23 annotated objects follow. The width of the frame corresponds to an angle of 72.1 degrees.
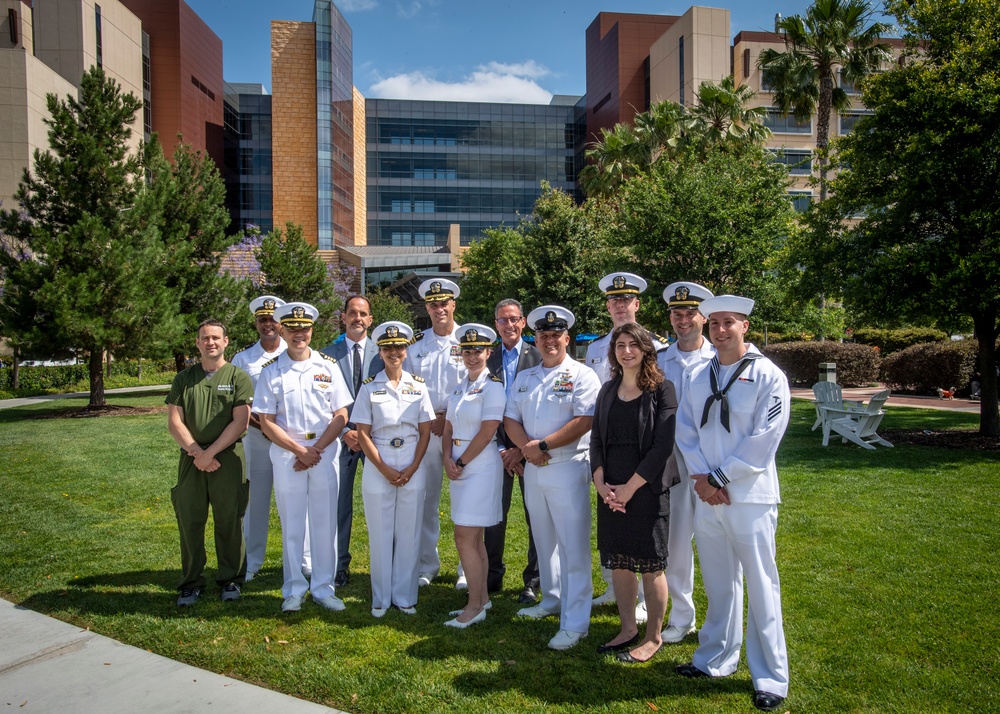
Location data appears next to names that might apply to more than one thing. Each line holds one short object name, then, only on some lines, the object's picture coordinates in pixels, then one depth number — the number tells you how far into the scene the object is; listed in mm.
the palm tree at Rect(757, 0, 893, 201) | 22953
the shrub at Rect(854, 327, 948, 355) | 29000
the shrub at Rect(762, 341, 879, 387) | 26031
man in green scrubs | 5316
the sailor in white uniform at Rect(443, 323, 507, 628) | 4938
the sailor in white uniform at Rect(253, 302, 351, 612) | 5262
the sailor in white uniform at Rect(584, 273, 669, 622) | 5227
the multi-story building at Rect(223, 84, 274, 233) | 73875
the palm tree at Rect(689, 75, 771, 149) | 24641
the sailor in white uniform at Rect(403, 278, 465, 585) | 5996
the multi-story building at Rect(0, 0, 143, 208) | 43188
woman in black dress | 4227
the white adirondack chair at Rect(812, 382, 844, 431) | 13312
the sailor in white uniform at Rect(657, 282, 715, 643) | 4586
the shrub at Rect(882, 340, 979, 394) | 21172
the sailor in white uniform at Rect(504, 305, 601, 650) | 4645
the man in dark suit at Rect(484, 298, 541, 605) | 5535
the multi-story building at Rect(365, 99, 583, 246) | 77938
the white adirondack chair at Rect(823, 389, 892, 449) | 12255
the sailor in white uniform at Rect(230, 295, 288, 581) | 6094
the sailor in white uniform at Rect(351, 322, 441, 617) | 5180
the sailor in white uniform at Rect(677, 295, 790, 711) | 3824
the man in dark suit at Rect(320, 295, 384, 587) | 6133
